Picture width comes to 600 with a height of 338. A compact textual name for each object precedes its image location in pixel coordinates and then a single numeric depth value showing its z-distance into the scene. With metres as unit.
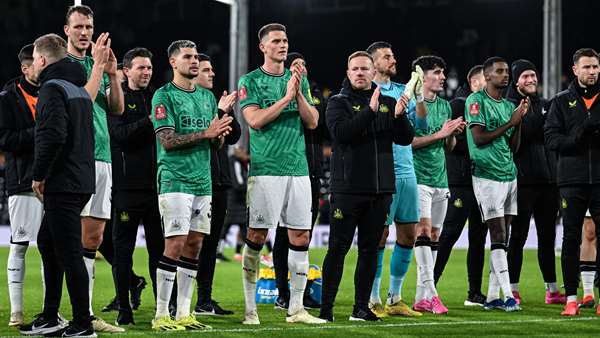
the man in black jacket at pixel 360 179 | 16.20
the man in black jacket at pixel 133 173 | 16.47
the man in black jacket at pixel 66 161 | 13.39
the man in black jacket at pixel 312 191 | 19.37
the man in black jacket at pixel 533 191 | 20.06
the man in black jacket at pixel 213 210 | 18.37
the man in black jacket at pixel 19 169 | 15.49
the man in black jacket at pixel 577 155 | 18.02
